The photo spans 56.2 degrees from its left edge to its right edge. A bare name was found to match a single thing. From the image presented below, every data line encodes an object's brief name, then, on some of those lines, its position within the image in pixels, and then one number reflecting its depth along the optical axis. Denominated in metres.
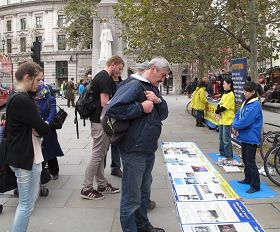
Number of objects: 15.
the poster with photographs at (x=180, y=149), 5.35
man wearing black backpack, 3.56
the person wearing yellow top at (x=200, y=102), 8.99
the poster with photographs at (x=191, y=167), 4.39
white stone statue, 12.95
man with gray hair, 2.38
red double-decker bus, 19.74
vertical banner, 6.15
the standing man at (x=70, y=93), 15.48
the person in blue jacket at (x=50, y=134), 3.76
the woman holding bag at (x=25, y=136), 2.30
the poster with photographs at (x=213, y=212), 2.99
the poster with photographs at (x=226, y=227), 2.81
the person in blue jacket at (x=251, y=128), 3.80
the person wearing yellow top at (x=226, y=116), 5.18
